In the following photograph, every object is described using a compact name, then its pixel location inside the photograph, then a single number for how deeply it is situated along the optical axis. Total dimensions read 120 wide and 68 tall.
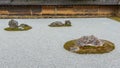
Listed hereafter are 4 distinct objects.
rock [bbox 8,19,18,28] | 21.66
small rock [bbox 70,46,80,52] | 13.09
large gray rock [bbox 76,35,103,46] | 13.49
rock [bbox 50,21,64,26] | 23.58
